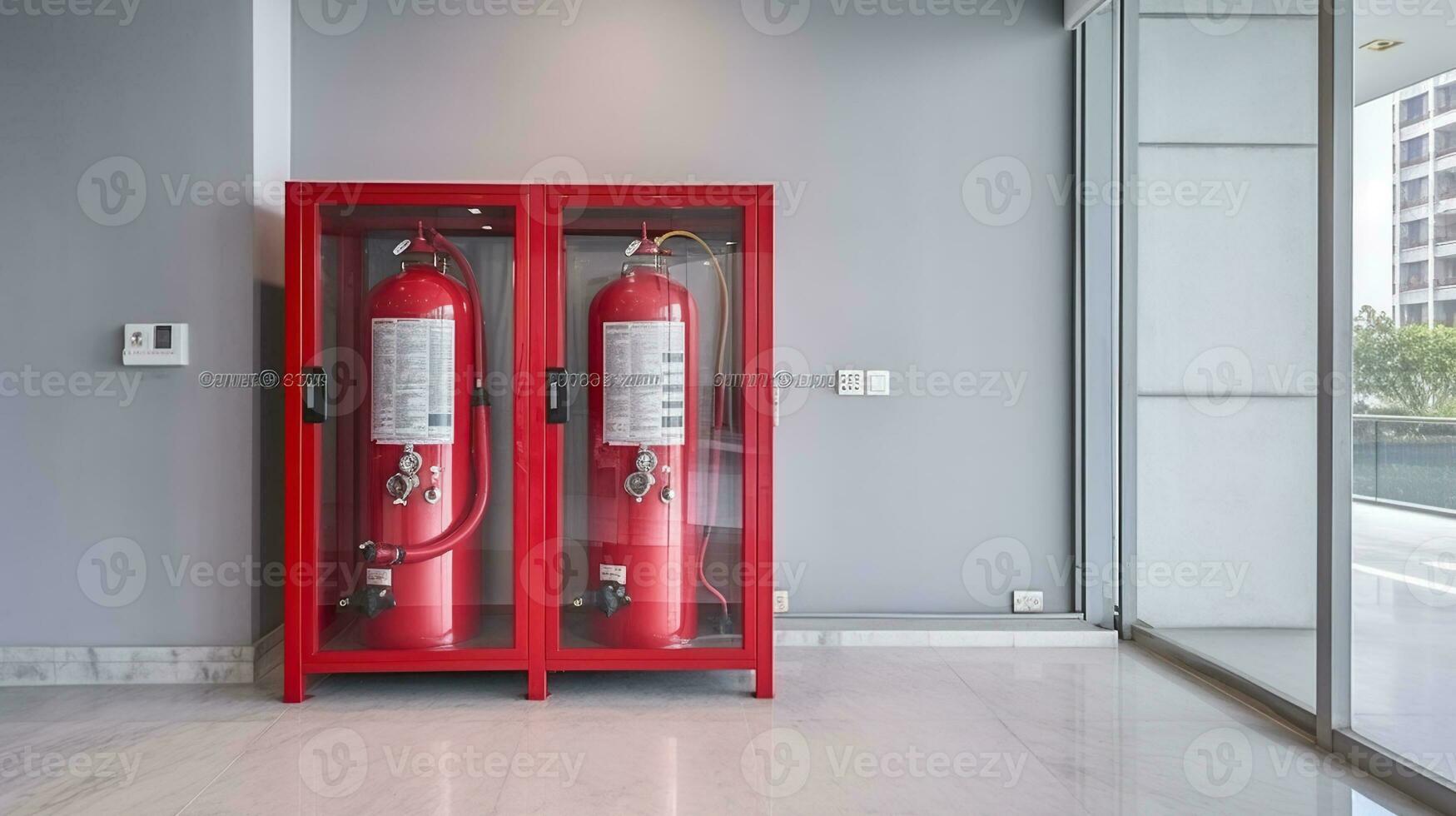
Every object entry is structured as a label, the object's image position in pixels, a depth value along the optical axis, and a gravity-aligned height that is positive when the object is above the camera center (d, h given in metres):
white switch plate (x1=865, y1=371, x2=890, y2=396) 3.50 +0.07
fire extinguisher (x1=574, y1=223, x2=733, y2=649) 2.85 -0.20
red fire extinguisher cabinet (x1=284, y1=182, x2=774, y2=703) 2.80 -0.10
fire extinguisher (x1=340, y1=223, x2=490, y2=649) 2.79 -0.19
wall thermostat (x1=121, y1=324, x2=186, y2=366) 2.96 +0.19
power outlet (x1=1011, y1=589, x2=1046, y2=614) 3.54 -0.86
